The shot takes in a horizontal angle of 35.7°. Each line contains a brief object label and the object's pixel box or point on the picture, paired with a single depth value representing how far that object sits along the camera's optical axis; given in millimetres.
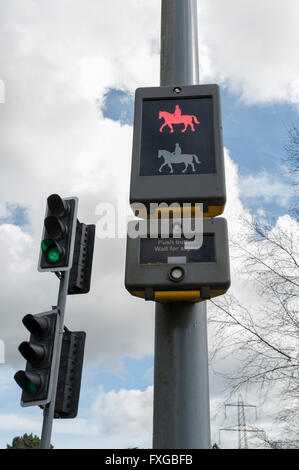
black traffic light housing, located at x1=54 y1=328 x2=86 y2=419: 4252
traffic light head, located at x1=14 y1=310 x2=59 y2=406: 4059
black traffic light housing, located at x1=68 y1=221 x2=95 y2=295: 4688
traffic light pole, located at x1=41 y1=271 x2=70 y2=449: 4016
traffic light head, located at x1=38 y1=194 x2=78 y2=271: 4500
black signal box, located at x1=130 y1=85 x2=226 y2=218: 2375
